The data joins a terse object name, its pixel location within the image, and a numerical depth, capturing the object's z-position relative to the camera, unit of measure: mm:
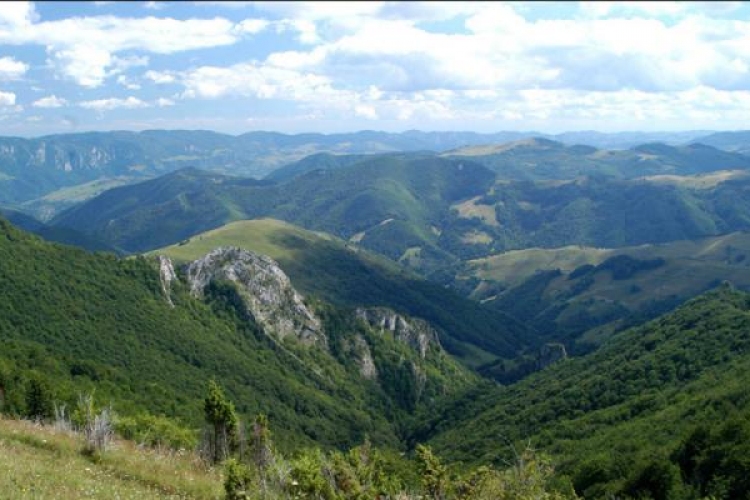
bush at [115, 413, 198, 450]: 59150
